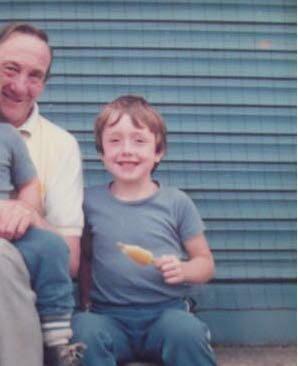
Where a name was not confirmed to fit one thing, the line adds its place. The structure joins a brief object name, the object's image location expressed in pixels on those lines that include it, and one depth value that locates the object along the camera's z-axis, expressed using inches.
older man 125.8
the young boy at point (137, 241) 117.3
